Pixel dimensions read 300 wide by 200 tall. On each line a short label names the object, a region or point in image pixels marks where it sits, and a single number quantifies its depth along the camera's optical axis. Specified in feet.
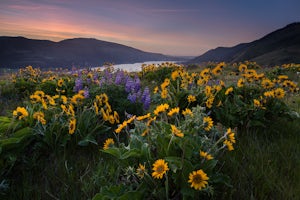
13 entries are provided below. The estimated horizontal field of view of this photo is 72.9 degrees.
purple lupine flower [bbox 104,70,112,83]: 11.42
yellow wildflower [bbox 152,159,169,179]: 4.00
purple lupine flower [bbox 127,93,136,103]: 9.50
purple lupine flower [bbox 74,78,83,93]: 11.10
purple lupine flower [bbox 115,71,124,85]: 11.06
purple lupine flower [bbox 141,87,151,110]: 9.03
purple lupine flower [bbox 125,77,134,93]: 10.09
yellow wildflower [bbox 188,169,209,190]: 3.91
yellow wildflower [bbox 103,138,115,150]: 5.49
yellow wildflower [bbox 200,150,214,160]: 4.38
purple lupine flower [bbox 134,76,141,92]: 10.24
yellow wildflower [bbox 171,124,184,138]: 4.14
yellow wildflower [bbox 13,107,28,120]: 6.12
